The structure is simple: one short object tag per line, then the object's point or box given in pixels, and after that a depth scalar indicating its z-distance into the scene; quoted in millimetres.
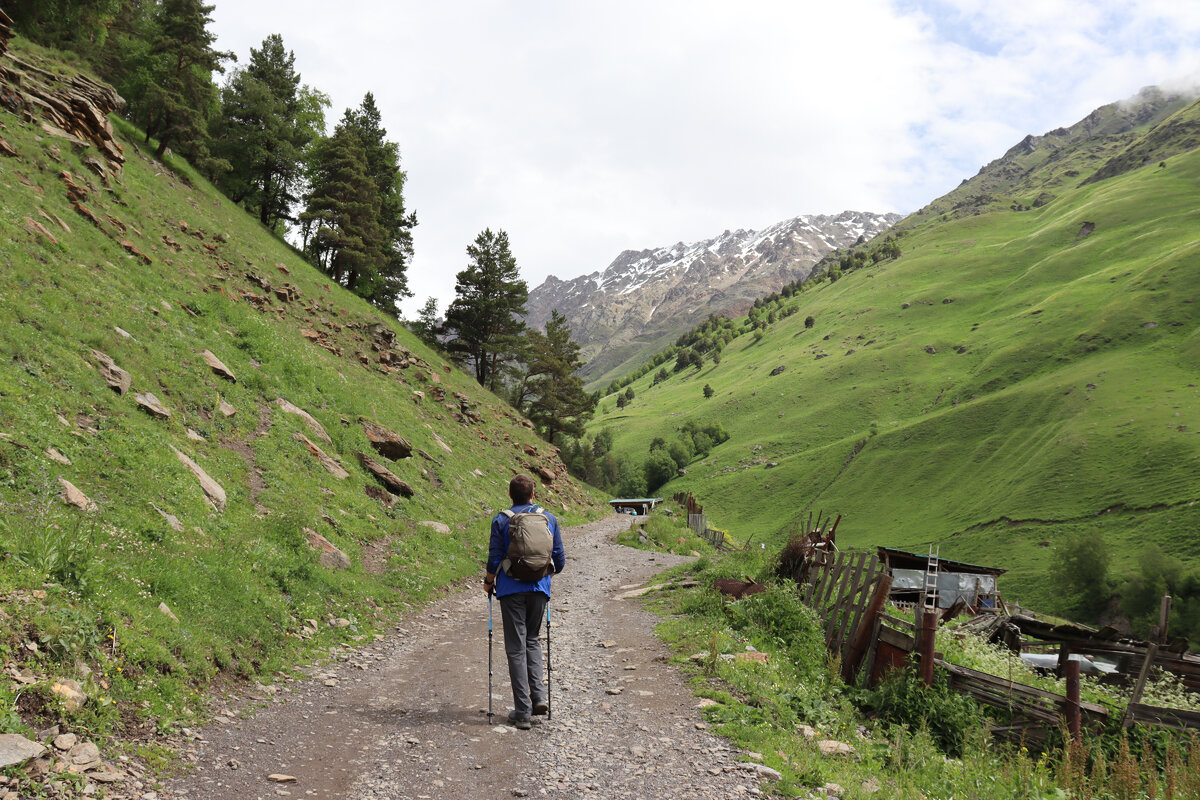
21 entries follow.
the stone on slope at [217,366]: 17078
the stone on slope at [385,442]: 22109
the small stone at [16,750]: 4562
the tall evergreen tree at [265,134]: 44375
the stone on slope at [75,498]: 8750
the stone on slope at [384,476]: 20156
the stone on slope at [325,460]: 17641
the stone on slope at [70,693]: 5559
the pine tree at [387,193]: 52938
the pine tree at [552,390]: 60969
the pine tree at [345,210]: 43406
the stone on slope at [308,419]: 18745
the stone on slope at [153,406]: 12898
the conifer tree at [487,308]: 53844
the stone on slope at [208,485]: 11914
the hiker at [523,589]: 8023
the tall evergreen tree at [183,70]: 34281
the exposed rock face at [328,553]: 13151
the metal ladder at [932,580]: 46000
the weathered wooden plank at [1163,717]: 9281
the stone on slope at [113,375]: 12664
